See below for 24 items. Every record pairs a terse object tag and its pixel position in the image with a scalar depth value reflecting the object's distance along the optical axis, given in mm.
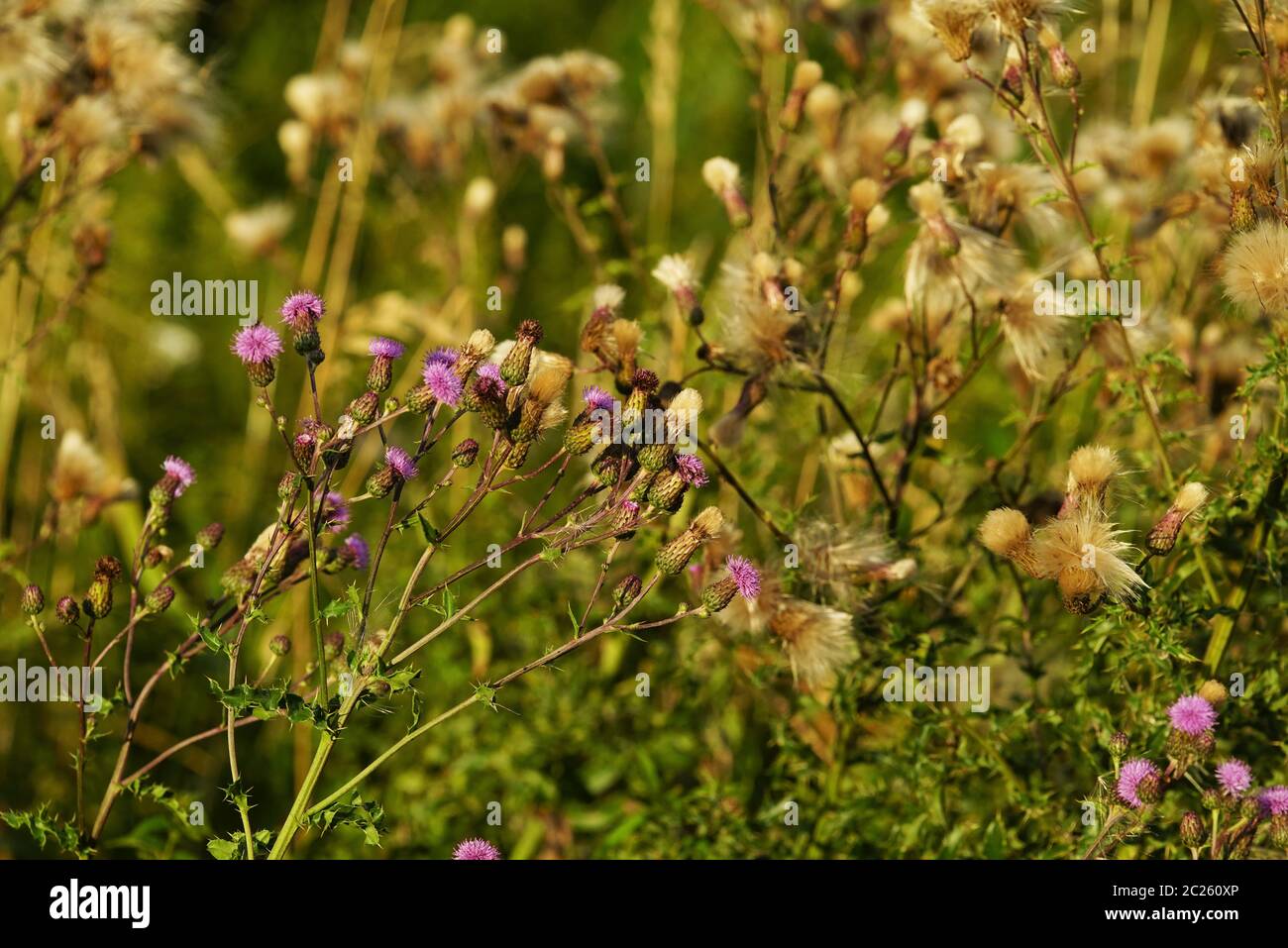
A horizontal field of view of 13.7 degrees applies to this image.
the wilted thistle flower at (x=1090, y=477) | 2126
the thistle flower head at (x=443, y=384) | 2085
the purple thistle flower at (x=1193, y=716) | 2079
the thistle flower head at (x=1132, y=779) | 2080
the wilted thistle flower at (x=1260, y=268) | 2107
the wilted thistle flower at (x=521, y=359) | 2087
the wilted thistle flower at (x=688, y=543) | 2099
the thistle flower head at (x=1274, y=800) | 2097
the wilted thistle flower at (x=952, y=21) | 2201
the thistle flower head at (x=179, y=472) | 2142
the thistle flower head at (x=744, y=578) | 2098
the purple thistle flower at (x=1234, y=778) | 2083
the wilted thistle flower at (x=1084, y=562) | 2089
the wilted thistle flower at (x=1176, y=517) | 2115
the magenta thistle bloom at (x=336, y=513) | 2117
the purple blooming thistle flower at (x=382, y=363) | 2098
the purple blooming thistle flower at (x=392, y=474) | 2072
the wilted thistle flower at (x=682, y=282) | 2241
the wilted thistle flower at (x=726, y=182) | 2304
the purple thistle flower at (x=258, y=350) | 2084
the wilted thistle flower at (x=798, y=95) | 2332
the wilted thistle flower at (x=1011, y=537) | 2122
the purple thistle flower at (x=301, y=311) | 2088
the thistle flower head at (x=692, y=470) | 2084
